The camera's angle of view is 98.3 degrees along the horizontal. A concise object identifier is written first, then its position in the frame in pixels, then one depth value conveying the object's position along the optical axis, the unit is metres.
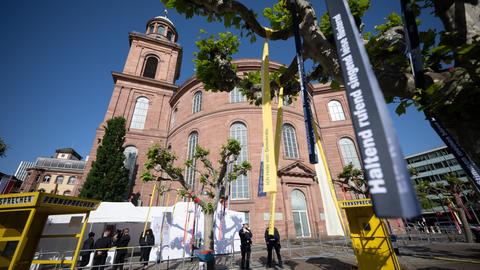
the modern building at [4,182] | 14.01
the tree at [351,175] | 14.66
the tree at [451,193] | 13.34
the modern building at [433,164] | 45.16
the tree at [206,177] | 8.75
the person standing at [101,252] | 8.51
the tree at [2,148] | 15.13
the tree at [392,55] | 2.40
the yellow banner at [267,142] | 3.46
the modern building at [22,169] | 73.83
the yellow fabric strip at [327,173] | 4.17
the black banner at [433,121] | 3.01
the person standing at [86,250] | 8.58
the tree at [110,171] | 19.09
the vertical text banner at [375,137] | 1.47
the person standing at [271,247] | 8.33
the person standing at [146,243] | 9.84
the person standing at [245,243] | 8.22
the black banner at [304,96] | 3.97
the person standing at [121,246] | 8.96
